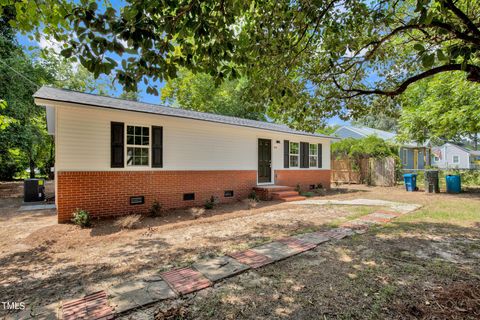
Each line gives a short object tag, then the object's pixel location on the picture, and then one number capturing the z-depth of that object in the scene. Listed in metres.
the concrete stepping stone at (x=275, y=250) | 3.86
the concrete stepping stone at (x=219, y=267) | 3.21
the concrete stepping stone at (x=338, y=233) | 4.89
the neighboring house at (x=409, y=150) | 23.12
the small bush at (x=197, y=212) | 7.23
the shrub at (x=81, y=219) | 5.96
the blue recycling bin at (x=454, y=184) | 11.94
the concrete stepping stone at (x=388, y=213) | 6.87
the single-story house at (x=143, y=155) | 6.39
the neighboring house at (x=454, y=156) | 34.94
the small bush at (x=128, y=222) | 5.92
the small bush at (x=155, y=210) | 7.31
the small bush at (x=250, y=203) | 8.70
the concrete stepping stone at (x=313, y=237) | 4.61
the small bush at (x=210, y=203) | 8.38
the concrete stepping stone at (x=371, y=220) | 6.10
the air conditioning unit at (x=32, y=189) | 9.70
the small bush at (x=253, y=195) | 10.03
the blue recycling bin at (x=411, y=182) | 12.87
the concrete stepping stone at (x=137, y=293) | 2.55
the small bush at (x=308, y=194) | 11.42
